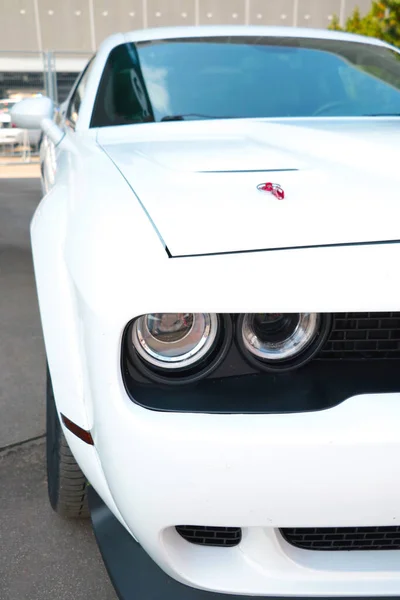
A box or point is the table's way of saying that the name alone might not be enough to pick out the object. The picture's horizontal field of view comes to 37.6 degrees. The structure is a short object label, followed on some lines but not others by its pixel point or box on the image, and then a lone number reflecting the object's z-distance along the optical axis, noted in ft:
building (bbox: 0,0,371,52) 47.70
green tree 21.01
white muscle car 3.16
